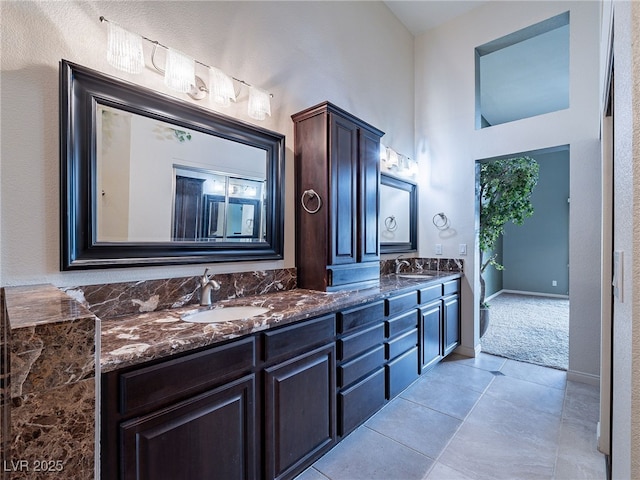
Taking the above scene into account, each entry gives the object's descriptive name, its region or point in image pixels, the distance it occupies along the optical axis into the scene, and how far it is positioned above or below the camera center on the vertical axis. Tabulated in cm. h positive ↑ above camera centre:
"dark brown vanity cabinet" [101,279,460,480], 96 -69
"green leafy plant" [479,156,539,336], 332 +49
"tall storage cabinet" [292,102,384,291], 205 +29
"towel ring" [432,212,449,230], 336 +20
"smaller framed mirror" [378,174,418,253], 308 +26
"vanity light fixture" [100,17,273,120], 138 +90
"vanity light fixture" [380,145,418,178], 306 +83
